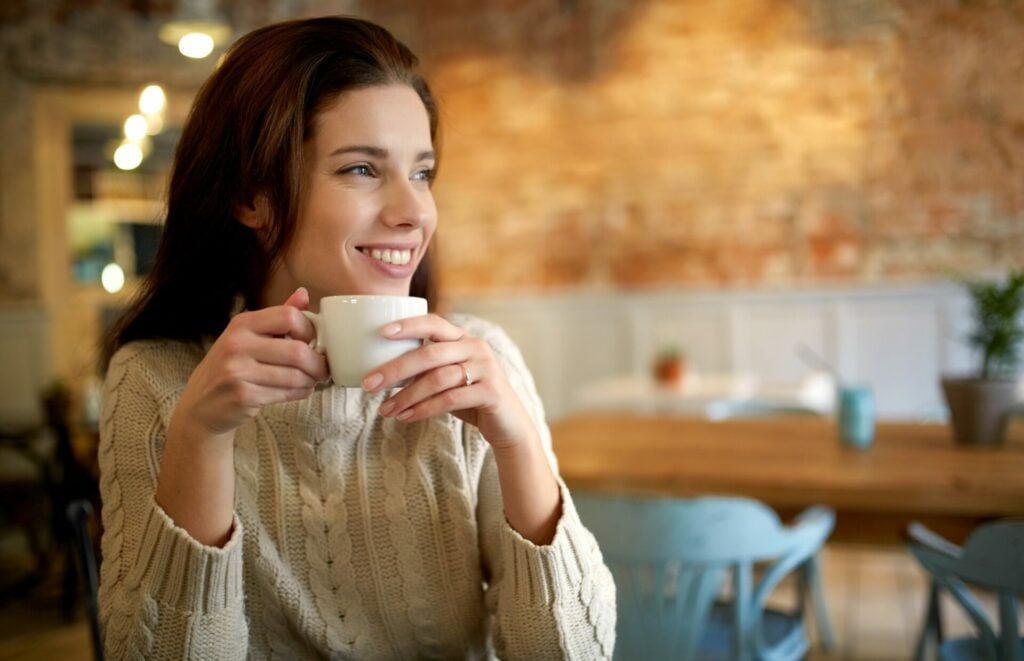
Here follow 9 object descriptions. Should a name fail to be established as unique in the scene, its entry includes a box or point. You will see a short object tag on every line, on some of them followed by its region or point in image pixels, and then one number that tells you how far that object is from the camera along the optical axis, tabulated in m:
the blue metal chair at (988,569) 1.33
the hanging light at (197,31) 3.30
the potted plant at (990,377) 2.07
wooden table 1.80
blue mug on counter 2.18
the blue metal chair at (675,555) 1.56
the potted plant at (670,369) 3.76
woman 0.91
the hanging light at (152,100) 4.46
